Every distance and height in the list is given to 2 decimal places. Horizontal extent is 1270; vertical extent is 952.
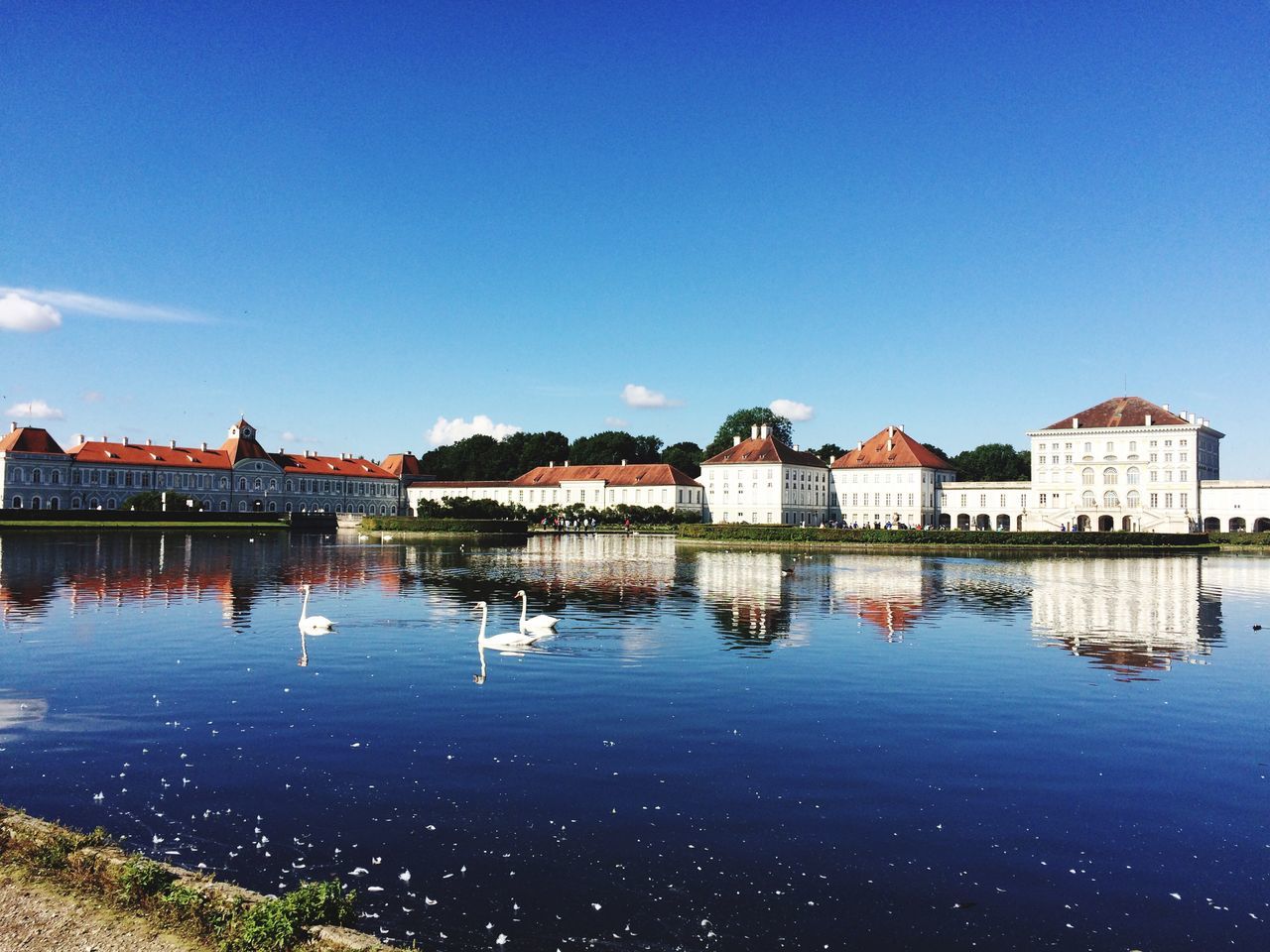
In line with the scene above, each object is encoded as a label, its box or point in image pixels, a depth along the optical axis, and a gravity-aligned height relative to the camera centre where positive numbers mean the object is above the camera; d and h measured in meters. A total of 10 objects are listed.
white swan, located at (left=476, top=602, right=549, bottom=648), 20.33 -3.02
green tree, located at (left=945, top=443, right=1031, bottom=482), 146.88 +5.26
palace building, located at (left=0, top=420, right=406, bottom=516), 117.19 +2.66
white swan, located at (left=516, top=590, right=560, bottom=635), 21.98 -2.89
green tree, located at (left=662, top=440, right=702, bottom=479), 153.50 +6.17
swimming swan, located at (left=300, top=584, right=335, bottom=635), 22.09 -2.93
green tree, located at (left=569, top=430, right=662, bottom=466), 149.88 +7.48
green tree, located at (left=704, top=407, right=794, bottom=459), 143.75 +10.89
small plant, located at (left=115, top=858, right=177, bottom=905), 7.22 -2.91
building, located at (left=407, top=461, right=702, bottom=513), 129.38 +1.28
